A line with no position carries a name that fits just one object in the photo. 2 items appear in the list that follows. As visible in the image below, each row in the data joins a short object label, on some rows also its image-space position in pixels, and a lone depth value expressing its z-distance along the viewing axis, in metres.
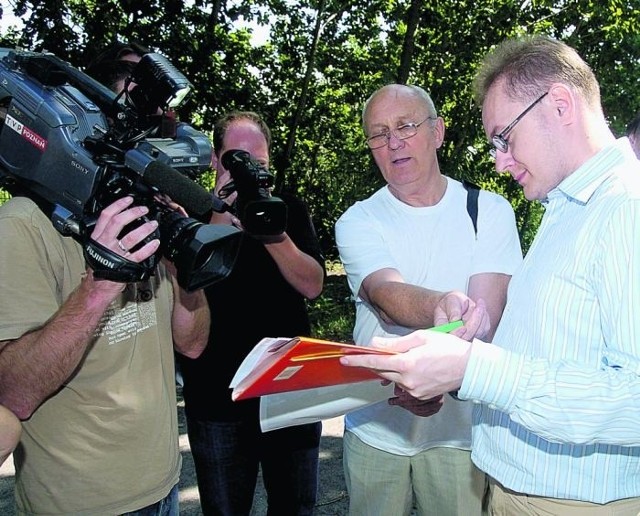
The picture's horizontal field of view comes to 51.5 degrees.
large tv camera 1.68
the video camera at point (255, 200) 2.56
